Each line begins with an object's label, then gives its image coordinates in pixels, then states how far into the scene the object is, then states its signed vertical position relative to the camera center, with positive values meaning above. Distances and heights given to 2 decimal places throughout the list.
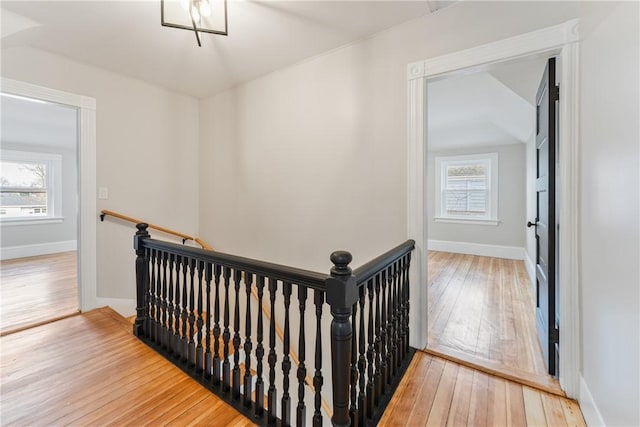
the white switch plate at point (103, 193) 2.77 +0.17
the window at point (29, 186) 5.12 +0.47
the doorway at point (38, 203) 3.62 +0.14
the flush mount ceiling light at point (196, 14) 1.57 +1.19
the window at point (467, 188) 5.54 +0.42
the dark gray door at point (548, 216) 1.67 -0.05
